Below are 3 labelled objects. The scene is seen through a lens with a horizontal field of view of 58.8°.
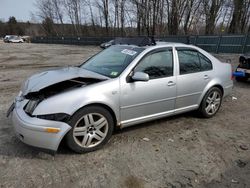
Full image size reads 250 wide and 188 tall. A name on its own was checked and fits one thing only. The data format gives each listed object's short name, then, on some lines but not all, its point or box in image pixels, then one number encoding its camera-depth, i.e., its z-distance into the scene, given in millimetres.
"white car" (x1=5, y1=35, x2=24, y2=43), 46906
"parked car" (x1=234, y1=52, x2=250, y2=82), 7173
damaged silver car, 2828
